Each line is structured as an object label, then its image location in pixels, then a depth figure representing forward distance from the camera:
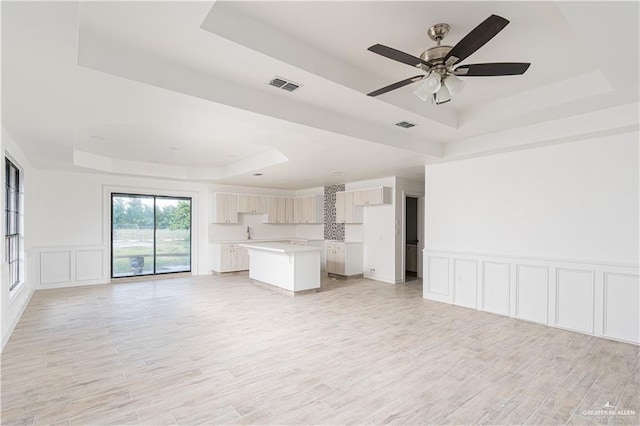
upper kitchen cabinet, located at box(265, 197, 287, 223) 9.91
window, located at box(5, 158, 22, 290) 4.43
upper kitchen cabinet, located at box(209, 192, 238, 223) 8.79
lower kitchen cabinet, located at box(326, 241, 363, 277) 8.08
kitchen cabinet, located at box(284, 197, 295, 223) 10.27
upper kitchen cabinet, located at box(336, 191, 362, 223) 8.26
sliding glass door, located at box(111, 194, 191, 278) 7.86
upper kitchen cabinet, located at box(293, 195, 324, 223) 9.63
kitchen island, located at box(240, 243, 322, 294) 6.15
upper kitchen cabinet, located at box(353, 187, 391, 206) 7.50
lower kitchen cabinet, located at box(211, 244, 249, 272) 8.70
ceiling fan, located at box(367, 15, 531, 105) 2.24
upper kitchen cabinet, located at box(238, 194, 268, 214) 9.25
